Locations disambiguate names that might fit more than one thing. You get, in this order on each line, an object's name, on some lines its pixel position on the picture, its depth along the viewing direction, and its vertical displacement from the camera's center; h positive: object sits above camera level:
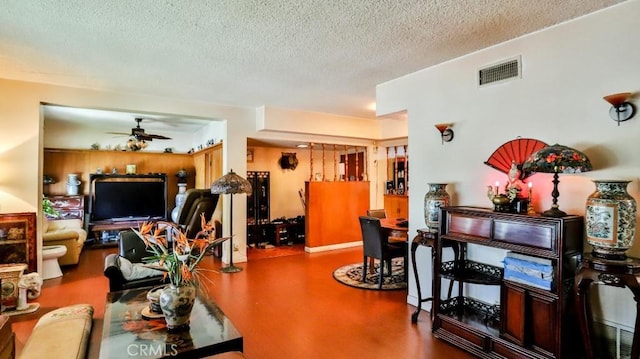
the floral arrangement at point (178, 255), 2.18 -0.48
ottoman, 2.14 -1.09
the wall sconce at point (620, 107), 2.29 +0.51
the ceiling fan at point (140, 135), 6.42 +0.91
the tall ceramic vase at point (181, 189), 8.00 -0.16
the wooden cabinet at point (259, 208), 7.35 -0.60
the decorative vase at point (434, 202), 3.29 -0.20
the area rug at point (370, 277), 4.43 -1.36
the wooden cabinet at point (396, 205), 6.95 -0.50
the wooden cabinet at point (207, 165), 6.39 +0.37
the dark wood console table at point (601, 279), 2.00 -0.60
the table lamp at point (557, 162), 2.30 +0.13
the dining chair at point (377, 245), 4.30 -0.83
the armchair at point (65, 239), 5.12 -0.88
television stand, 7.25 -0.97
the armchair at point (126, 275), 3.15 -0.89
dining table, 4.27 -0.60
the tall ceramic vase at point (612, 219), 2.06 -0.23
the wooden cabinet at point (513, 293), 2.30 -0.84
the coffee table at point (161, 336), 1.97 -0.97
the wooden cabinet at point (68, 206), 6.97 -0.49
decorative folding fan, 2.82 +0.25
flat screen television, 7.48 -0.41
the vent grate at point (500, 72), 2.97 +1.00
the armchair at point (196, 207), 5.29 -0.40
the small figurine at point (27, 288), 3.56 -1.13
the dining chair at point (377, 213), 5.63 -0.53
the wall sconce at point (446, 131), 3.47 +0.52
